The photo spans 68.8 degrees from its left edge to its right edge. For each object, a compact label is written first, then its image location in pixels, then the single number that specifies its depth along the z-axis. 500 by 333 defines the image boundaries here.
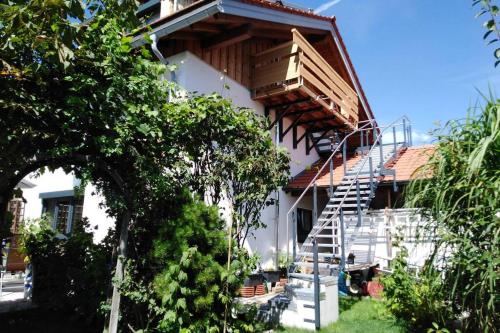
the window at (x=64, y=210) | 11.03
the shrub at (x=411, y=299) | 4.55
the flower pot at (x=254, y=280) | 6.08
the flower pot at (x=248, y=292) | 8.23
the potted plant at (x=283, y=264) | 10.17
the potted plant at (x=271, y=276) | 6.80
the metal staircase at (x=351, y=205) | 7.74
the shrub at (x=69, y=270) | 5.51
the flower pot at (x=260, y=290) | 8.49
